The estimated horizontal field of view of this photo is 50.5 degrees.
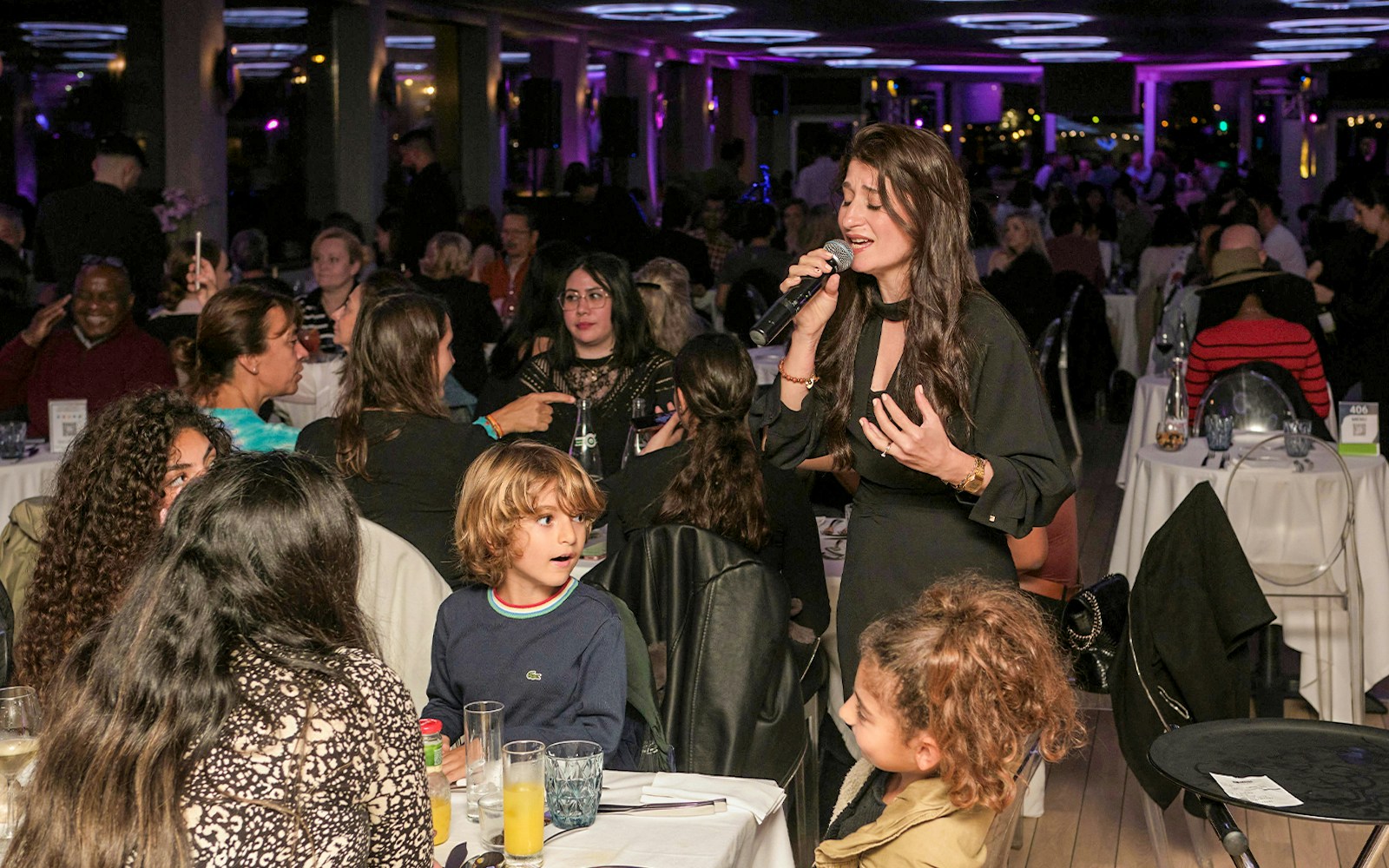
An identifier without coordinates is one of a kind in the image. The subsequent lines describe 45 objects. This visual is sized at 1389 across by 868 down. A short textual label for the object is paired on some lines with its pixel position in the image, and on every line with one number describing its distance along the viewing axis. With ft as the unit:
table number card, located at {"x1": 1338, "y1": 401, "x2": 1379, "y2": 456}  15.62
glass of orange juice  6.00
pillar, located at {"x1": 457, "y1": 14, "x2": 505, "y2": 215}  47.70
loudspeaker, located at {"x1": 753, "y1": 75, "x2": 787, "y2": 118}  68.95
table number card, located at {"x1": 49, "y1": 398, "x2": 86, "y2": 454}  15.79
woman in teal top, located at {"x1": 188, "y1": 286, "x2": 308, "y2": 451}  12.09
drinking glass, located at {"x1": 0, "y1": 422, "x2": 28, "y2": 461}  15.47
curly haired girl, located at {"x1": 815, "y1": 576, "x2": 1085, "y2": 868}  6.51
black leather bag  10.69
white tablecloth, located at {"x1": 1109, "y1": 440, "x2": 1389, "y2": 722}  14.61
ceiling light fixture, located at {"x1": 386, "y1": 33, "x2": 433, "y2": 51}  47.37
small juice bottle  6.35
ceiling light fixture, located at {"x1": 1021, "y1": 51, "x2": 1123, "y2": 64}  72.38
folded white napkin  6.86
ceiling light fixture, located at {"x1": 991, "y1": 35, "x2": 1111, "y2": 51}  60.80
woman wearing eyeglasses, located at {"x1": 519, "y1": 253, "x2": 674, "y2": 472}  14.47
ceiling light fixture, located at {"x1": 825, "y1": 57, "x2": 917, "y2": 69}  75.51
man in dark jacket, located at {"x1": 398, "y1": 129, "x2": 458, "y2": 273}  30.14
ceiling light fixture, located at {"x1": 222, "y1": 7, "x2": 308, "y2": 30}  37.58
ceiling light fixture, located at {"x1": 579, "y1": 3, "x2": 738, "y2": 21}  46.57
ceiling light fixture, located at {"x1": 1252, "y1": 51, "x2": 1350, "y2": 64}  69.15
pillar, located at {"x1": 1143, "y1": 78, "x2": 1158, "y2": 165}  86.53
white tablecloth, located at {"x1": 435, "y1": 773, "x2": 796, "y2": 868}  6.18
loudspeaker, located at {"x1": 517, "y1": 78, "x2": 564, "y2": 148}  47.93
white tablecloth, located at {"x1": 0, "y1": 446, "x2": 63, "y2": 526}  15.14
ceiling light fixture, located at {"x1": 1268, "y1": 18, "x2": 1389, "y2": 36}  50.67
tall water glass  6.63
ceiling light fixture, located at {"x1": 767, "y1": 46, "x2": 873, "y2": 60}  66.33
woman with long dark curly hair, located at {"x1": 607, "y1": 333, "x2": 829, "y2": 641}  10.31
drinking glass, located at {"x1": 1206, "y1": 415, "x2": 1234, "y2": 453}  15.37
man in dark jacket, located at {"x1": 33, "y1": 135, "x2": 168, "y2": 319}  23.54
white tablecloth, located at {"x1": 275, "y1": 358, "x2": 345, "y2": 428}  18.40
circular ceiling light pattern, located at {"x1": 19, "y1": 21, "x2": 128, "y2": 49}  33.94
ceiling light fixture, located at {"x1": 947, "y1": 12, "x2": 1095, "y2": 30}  49.45
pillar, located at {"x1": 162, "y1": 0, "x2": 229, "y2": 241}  32.53
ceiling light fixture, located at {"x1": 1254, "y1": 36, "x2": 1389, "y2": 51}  59.98
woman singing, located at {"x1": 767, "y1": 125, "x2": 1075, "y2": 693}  7.77
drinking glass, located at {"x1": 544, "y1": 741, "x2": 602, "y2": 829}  6.40
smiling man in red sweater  16.58
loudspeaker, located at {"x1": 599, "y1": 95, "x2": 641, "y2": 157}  53.31
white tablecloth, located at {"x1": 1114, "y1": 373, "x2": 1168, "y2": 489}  21.58
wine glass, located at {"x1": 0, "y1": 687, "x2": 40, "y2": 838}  6.24
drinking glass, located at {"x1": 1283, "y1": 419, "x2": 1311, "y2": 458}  14.82
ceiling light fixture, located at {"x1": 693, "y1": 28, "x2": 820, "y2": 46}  56.39
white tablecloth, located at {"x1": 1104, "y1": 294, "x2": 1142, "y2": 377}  34.88
